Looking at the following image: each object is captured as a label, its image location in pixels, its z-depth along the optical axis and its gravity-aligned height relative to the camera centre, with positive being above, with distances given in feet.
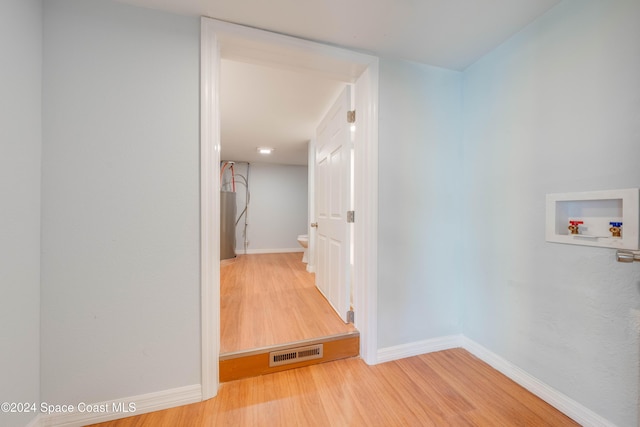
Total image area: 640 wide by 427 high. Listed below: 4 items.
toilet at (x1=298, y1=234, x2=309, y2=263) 12.29 -1.53
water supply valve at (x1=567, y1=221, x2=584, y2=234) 3.50 -0.20
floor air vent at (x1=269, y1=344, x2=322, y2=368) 4.56 -2.94
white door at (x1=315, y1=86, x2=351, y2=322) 5.68 +0.19
